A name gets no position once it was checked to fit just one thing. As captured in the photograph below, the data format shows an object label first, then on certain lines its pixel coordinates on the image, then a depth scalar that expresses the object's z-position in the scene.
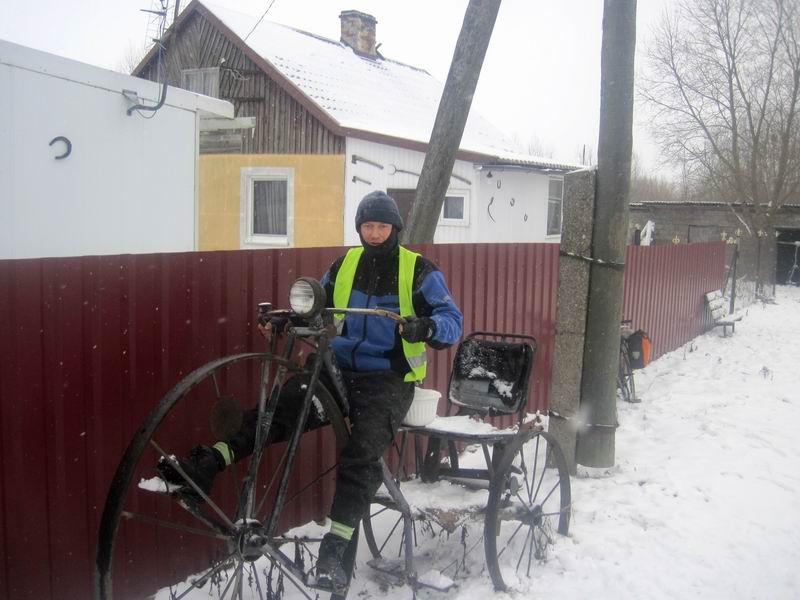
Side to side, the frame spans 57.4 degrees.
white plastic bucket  3.59
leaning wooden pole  5.89
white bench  12.84
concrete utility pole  5.30
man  3.11
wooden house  14.25
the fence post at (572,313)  5.45
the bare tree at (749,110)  26.06
